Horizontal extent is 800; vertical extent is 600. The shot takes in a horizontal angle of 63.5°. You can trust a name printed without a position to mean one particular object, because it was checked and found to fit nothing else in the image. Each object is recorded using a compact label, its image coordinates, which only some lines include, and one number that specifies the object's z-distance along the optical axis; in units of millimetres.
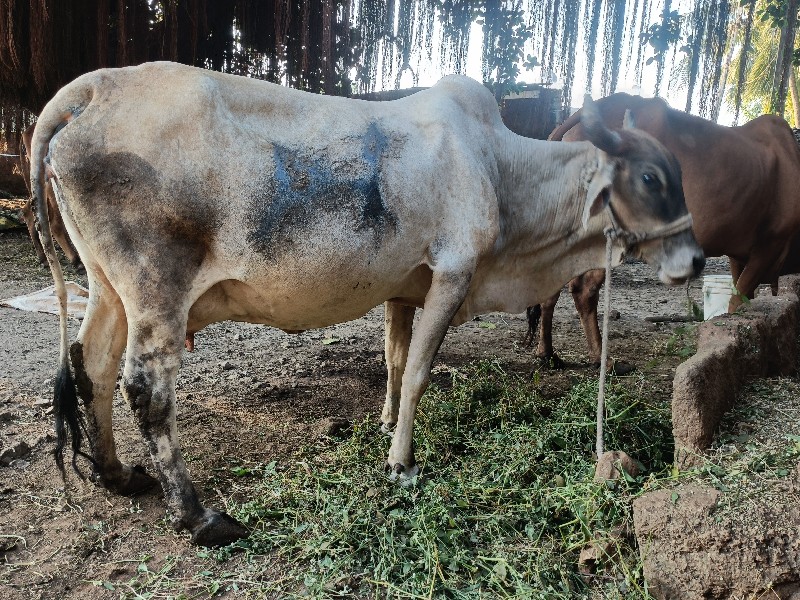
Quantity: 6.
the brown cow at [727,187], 5422
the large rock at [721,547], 2061
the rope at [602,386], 2953
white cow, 2609
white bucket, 5957
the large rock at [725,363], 2637
